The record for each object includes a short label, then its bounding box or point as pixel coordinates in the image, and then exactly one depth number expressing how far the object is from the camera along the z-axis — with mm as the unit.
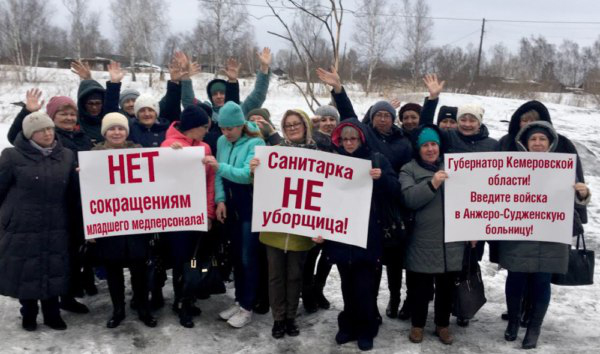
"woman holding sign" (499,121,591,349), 4184
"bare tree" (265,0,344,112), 8500
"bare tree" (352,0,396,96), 35781
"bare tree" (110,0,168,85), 37281
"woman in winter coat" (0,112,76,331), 4090
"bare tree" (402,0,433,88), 40062
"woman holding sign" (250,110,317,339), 4324
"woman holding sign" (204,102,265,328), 4398
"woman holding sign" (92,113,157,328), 4363
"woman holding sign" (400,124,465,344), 4113
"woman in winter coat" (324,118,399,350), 4133
